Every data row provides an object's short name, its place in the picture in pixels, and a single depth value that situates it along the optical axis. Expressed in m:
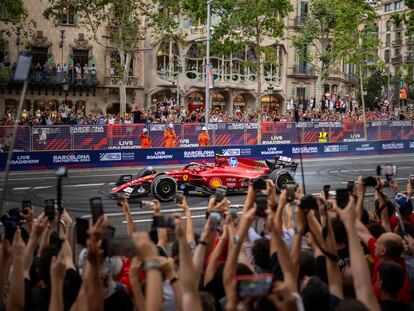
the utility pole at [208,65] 30.83
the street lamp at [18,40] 37.57
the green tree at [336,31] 39.88
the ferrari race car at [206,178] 15.96
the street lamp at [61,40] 41.03
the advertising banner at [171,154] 23.28
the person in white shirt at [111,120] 31.14
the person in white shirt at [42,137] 24.78
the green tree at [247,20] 33.09
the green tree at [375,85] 70.75
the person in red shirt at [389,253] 4.96
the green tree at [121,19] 35.81
